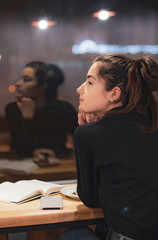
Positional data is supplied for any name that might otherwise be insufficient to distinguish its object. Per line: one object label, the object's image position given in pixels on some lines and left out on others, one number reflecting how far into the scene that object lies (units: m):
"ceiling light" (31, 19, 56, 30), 2.47
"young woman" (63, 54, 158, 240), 1.13
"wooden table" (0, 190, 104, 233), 1.27
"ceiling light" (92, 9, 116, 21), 2.49
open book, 1.45
